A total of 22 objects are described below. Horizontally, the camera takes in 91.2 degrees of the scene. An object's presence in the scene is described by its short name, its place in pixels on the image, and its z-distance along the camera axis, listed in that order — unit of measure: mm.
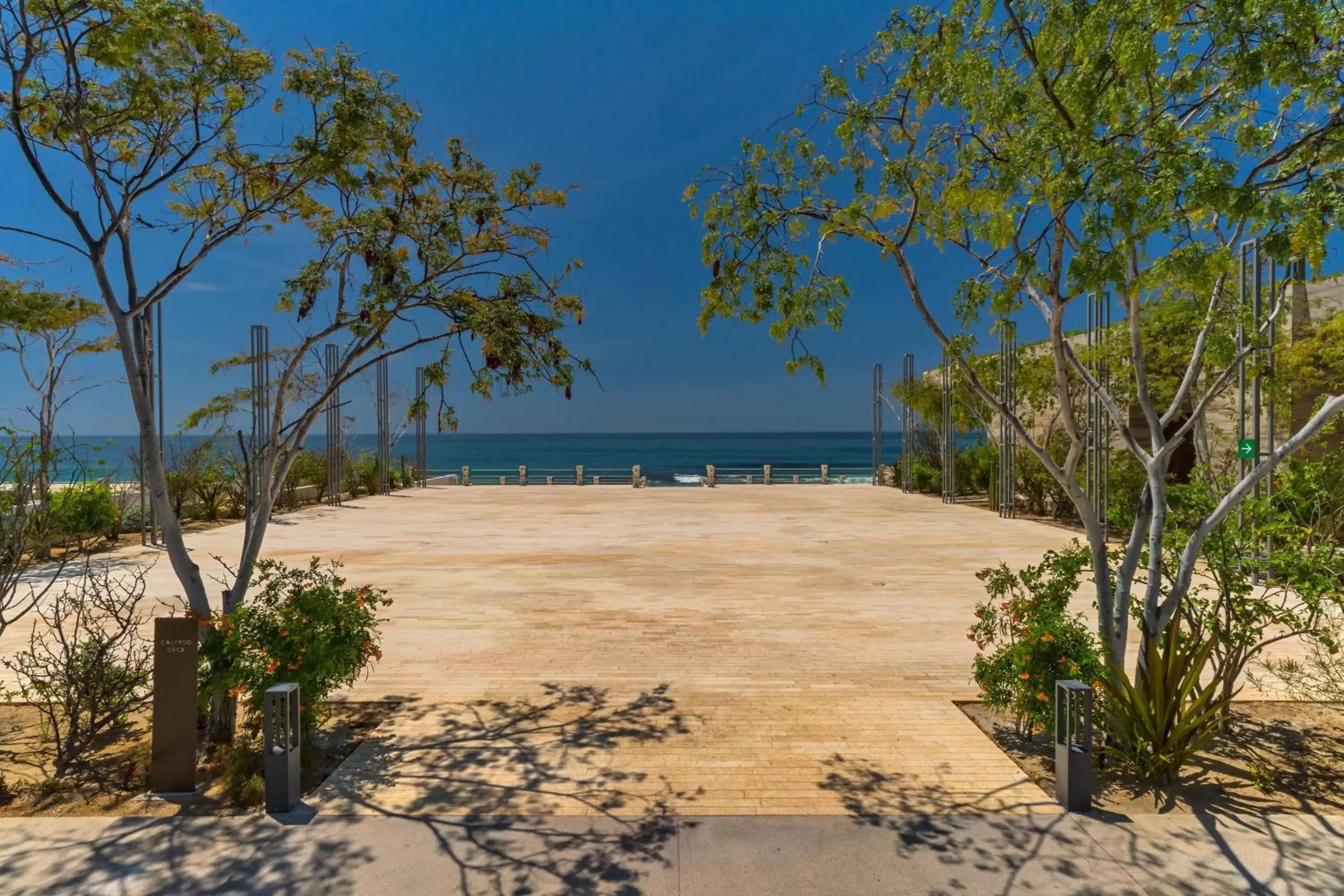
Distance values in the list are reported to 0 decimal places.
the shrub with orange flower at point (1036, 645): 3941
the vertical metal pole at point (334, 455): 19469
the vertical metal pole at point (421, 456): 29531
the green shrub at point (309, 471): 21719
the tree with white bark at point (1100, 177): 2949
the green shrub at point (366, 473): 25891
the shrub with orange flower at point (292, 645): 3951
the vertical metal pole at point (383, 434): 25672
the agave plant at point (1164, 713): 3949
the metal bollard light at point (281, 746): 3650
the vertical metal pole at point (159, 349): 12911
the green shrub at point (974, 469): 23172
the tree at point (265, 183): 4176
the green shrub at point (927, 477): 24969
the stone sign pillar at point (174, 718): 3869
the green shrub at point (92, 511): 12344
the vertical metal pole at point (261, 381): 15328
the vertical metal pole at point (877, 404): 29328
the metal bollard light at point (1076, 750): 3648
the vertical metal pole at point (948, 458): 21844
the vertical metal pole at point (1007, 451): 16812
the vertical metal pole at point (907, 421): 26359
